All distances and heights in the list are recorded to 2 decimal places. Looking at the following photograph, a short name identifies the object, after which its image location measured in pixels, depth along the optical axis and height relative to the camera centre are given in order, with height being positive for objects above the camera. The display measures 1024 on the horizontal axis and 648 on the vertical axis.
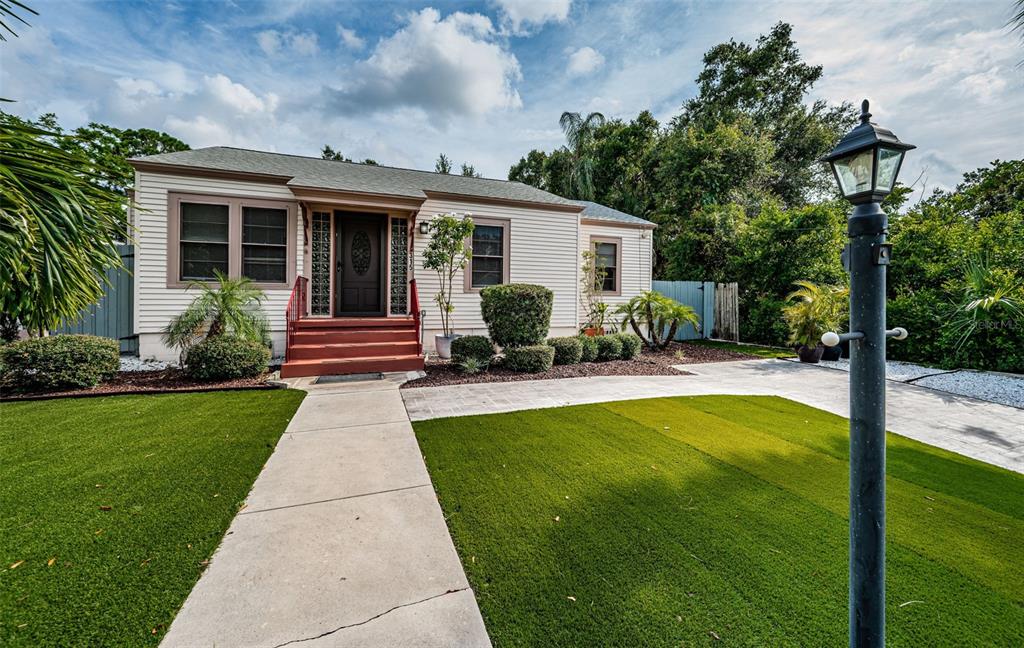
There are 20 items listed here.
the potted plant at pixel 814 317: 8.04 +0.24
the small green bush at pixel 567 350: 7.63 -0.45
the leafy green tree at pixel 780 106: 17.22 +10.59
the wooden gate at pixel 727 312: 11.72 +0.50
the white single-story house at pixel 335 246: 6.93 +1.71
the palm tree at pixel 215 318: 6.15 +0.13
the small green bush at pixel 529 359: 6.85 -0.56
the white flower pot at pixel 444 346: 7.99 -0.39
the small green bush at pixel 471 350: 6.92 -0.41
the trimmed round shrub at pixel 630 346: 8.37 -0.40
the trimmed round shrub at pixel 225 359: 5.70 -0.49
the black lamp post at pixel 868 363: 1.34 -0.13
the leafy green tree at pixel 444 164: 28.86 +12.29
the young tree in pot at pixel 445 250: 7.53 +1.57
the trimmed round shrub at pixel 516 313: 6.96 +0.27
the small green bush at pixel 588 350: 8.01 -0.47
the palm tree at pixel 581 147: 18.11 +8.91
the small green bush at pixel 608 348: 8.19 -0.43
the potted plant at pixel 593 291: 9.78 +0.98
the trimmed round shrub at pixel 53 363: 4.96 -0.49
